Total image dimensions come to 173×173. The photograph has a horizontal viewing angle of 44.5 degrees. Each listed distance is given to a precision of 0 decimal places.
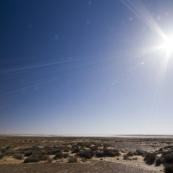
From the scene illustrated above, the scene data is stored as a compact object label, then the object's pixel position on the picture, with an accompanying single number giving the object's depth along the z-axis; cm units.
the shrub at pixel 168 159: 2299
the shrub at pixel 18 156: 2819
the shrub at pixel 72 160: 2509
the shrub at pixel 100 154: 3117
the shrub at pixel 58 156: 2826
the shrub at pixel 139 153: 3340
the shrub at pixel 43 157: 2642
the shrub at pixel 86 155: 2932
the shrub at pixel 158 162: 2336
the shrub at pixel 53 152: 3316
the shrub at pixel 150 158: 2464
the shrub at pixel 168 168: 1879
